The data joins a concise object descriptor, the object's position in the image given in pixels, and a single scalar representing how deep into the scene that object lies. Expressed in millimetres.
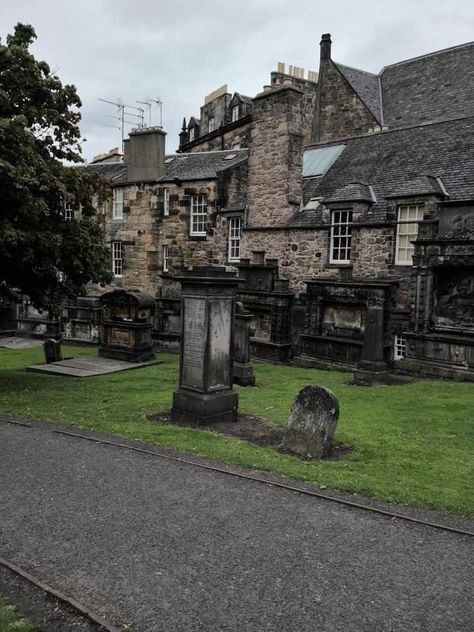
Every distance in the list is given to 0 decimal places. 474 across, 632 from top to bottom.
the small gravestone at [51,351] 19594
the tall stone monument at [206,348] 9781
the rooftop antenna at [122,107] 31297
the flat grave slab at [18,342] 25766
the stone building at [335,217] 15883
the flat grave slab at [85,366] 17656
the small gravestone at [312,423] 7875
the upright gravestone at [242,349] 14719
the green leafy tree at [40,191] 11039
